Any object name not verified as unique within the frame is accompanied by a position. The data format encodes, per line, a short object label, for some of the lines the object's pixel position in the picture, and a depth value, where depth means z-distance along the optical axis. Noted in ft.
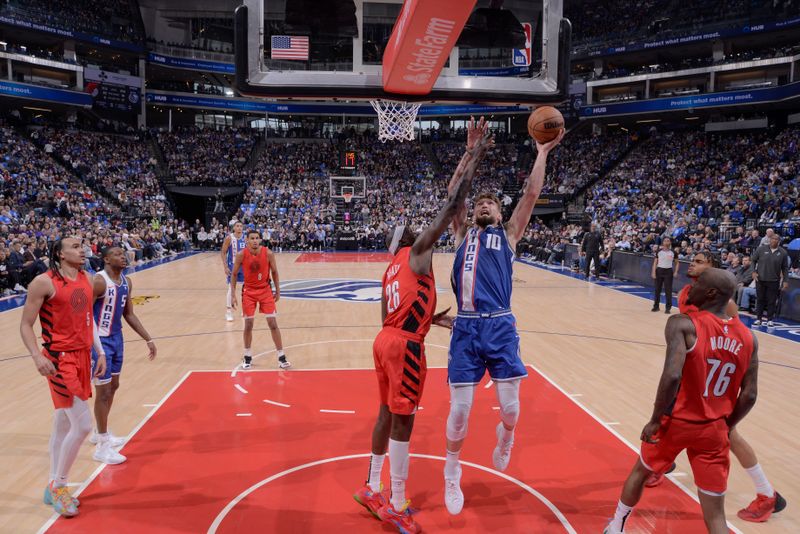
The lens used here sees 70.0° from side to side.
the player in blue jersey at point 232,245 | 33.92
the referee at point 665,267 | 37.47
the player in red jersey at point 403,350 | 11.71
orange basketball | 14.56
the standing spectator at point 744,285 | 39.24
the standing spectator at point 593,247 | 57.41
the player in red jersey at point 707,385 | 9.70
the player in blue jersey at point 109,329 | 15.25
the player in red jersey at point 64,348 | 12.28
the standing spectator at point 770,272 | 31.65
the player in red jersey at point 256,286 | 24.17
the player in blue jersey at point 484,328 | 12.29
